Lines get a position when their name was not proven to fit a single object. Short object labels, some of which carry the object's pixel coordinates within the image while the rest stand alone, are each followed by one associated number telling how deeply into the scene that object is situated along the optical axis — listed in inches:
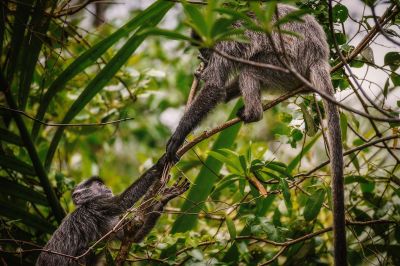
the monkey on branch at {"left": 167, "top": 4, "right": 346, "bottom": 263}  239.9
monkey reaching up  247.8
